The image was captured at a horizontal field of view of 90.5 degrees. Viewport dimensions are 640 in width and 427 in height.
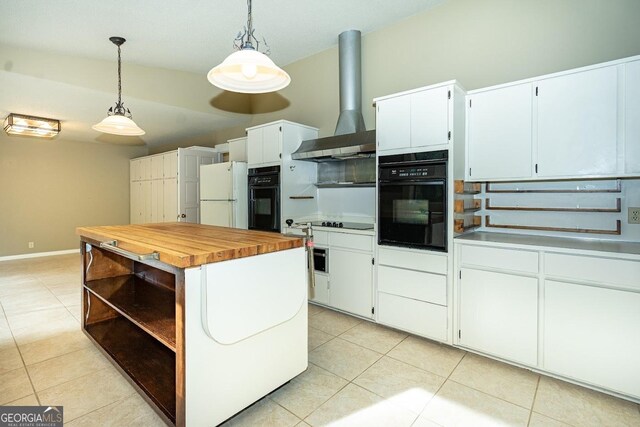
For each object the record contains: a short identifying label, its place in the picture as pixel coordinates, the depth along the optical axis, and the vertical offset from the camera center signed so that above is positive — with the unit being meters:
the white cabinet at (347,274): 3.26 -0.70
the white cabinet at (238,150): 5.19 +1.01
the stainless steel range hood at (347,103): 3.75 +1.30
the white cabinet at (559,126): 2.20 +0.64
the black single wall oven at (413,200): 2.70 +0.08
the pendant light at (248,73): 1.89 +0.90
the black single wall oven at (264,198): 4.10 +0.15
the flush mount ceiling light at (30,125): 5.11 +1.42
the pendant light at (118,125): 3.19 +0.87
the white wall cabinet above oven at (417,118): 2.69 +0.83
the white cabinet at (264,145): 4.08 +0.87
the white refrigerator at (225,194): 4.59 +0.24
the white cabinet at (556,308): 2.00 -0.70
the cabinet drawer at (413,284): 2.74 -0.69
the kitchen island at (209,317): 1.58 -0.67
